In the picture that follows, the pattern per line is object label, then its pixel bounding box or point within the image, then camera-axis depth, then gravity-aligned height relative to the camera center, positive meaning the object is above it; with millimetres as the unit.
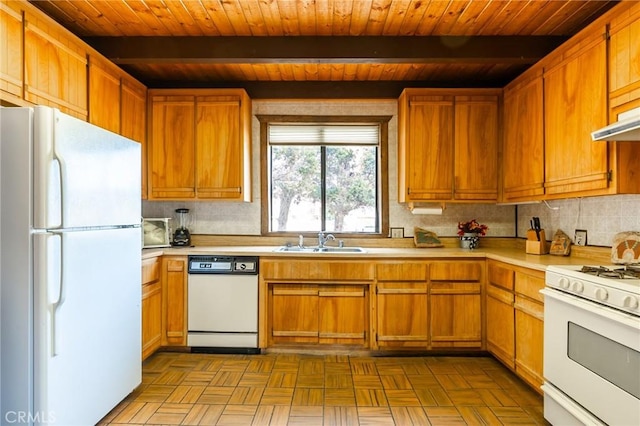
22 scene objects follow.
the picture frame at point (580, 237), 2641 -205
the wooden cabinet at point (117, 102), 2549 +874
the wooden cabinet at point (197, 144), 3275 +615
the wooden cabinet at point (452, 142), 3238 +627
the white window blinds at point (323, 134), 3656 +792
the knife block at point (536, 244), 2859 -277
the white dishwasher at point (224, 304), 3012 -800
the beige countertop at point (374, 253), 2885 -364
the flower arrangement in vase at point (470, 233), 3360 -218
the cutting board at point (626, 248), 2172 -235
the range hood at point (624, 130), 1660 +403
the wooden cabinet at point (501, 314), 2574 -797
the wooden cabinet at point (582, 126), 2020 +540
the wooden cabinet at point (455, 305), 2957 -794
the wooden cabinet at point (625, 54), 1844 +849
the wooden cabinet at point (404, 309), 2963 -829
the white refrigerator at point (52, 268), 1587 -274
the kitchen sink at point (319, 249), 3170 -367
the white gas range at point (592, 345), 1475 -639
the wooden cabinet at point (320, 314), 2996 -882
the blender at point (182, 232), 3463 -216
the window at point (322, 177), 3660 +350
